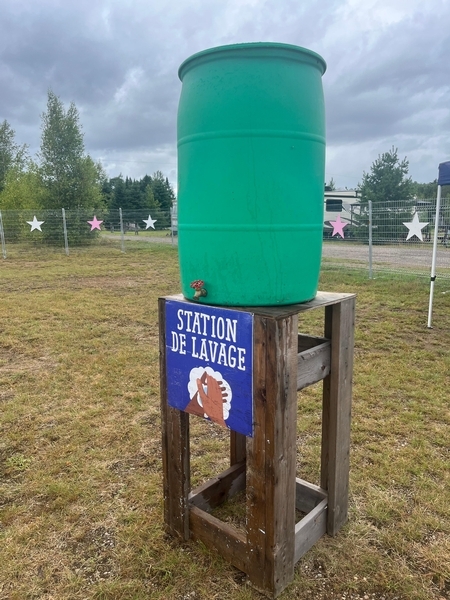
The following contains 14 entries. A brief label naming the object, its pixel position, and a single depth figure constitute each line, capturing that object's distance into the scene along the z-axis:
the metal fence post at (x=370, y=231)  8.34
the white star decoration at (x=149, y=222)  16.20
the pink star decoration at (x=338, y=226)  10.27
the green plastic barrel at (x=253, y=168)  1.36
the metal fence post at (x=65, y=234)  13.80
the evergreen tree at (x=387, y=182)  21.08
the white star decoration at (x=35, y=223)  14.30
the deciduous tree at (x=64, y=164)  17.23
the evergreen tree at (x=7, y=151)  28.98
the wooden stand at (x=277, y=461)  1.44
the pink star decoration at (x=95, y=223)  15.13
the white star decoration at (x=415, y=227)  6.74
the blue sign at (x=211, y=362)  1.48
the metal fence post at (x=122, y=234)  14.44
